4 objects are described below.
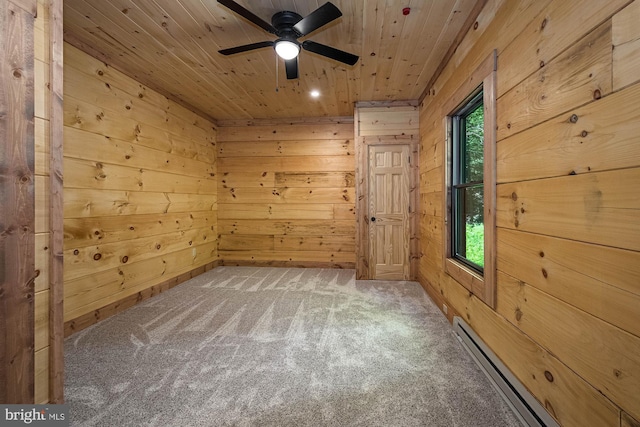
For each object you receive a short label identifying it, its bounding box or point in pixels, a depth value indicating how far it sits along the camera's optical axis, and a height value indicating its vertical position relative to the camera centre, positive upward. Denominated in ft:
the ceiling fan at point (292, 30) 5.76 +4.30
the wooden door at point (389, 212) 12.66 +0.03
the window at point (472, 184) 5.83 +0.79
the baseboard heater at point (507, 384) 4.26 -3.19
